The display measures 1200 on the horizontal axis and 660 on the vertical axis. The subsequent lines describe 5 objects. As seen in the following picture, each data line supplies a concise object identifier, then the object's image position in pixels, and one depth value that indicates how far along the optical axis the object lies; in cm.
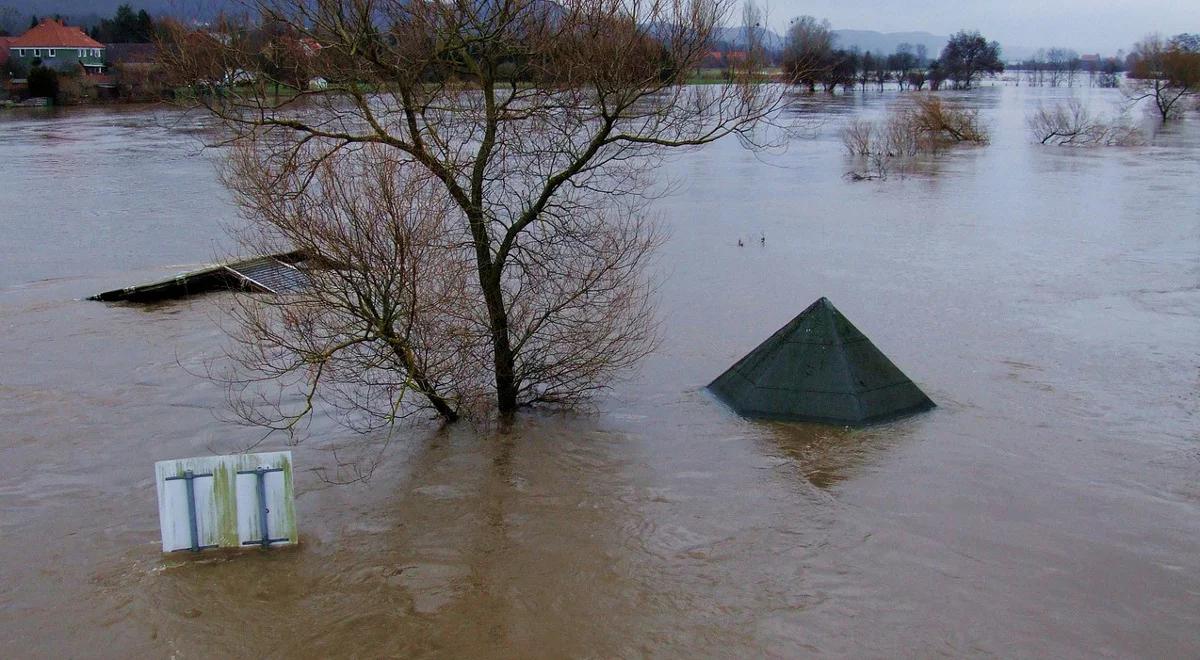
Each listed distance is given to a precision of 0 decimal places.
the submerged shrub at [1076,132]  4244
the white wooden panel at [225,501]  829
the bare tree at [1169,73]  5441
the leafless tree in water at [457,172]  1013
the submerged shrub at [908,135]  3703
